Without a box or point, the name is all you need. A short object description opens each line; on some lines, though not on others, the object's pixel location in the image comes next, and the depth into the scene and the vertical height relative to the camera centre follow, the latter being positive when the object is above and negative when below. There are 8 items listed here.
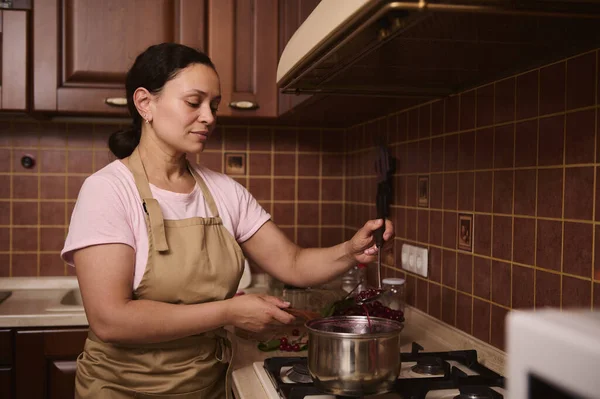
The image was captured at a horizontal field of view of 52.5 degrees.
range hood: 0.76 +0.23
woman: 1.19 -0.15
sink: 1.84 -0.39
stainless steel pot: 0.97 -0.28
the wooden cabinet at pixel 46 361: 1.79 -0.53
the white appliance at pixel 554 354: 0.34 -0.10
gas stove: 1.07 -0.37
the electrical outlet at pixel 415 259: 1.68 -0.20
